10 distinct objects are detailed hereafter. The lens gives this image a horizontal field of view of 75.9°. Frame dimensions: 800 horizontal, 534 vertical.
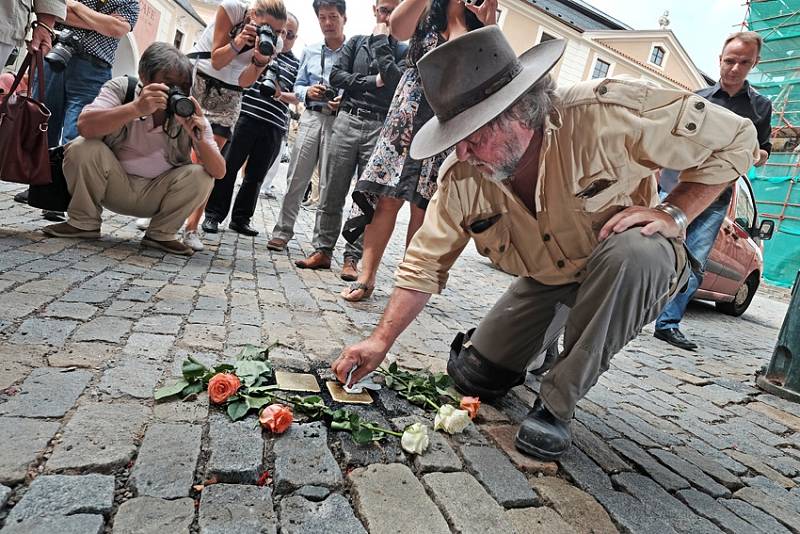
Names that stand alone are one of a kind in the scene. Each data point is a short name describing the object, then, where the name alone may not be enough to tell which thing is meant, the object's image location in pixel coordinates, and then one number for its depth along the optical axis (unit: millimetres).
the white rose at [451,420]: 1726
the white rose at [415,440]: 1554
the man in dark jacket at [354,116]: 3816
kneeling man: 1659
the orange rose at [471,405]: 1865
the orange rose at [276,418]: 1493
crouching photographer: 3180
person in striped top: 4688
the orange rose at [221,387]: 1596
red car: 5938
